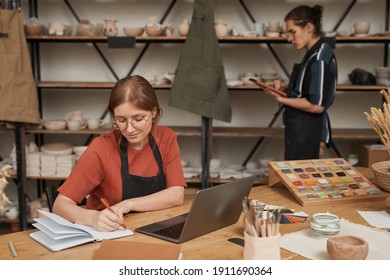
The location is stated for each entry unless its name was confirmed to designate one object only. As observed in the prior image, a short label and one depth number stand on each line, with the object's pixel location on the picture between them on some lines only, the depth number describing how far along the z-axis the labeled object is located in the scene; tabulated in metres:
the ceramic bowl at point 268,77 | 4.21
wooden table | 1.58
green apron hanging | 3.97
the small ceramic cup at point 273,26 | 4.07
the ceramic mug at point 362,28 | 4.07
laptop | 1.63
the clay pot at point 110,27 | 4.22
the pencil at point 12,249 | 1.59
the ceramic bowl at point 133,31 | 4.19
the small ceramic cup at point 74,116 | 4.34
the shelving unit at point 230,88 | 4.08
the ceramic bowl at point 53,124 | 4.25
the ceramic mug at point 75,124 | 4.26
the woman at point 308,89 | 3.23
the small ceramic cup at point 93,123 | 4.30
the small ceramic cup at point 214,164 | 4.33
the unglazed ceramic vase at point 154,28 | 4.13
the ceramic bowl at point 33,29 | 4.18
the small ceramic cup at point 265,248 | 1.41
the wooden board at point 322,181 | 2.12
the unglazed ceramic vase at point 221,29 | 4.11
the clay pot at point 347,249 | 1.43
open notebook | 1.66
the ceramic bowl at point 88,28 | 4.21
